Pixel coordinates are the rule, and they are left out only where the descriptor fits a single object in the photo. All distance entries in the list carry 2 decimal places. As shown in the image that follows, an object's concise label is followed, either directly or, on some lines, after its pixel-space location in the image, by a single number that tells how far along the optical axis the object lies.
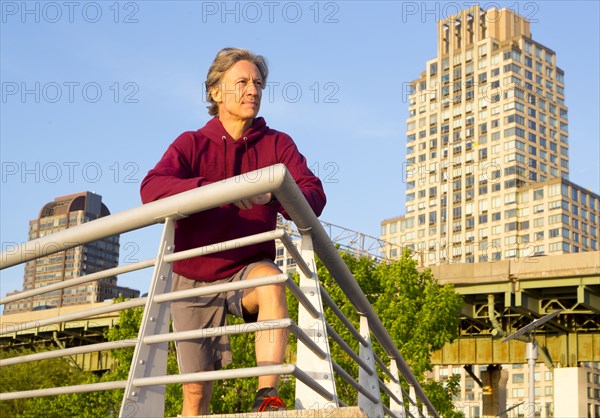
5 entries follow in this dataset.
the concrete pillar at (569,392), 33.22
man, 4.06
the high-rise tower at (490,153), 158.25
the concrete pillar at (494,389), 36.53
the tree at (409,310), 26.67
